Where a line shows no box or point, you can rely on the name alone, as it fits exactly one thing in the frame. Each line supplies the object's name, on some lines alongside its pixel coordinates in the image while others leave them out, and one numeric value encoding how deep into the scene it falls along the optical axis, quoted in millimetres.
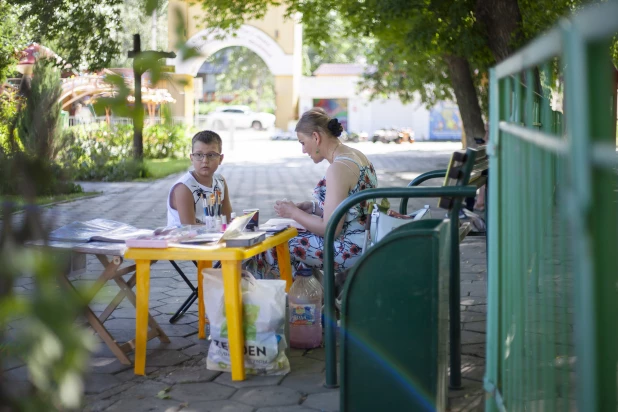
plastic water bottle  4703
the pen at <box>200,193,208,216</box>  5309
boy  5207
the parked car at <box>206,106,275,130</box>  56906
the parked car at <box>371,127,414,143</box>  40562
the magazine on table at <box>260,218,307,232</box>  4891
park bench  3383
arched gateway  41031
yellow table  4031
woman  4840
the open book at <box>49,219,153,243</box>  4286
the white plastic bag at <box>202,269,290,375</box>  4156
